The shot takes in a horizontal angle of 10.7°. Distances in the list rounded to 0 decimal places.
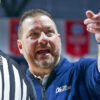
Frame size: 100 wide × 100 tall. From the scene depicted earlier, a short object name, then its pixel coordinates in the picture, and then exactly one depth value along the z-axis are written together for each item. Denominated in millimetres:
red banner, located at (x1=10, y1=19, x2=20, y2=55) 8130
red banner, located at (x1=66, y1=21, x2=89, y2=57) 8124
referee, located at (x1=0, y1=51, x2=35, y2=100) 1577
